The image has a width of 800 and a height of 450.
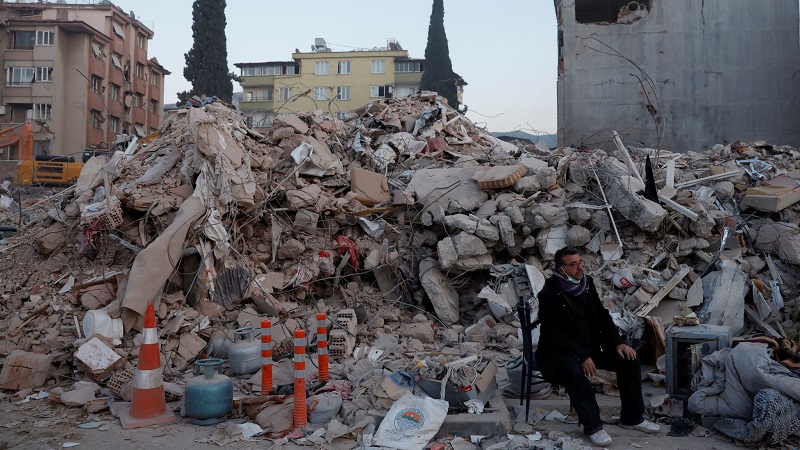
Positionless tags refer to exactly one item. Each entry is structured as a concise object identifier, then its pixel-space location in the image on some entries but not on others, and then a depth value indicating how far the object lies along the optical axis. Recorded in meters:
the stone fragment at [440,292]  8.32
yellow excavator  22.30
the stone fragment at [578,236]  8.53
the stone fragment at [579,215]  8.70
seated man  4.77
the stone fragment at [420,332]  7.61
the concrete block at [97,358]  6.10
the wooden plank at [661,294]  7.45
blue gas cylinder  5.01
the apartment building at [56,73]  38.72
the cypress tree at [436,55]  38.94
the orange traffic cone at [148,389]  5.02
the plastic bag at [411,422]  4.65
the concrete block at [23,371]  6.04
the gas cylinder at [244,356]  6.25
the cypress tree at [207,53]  33.03
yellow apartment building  53.38
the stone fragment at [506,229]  8.41
